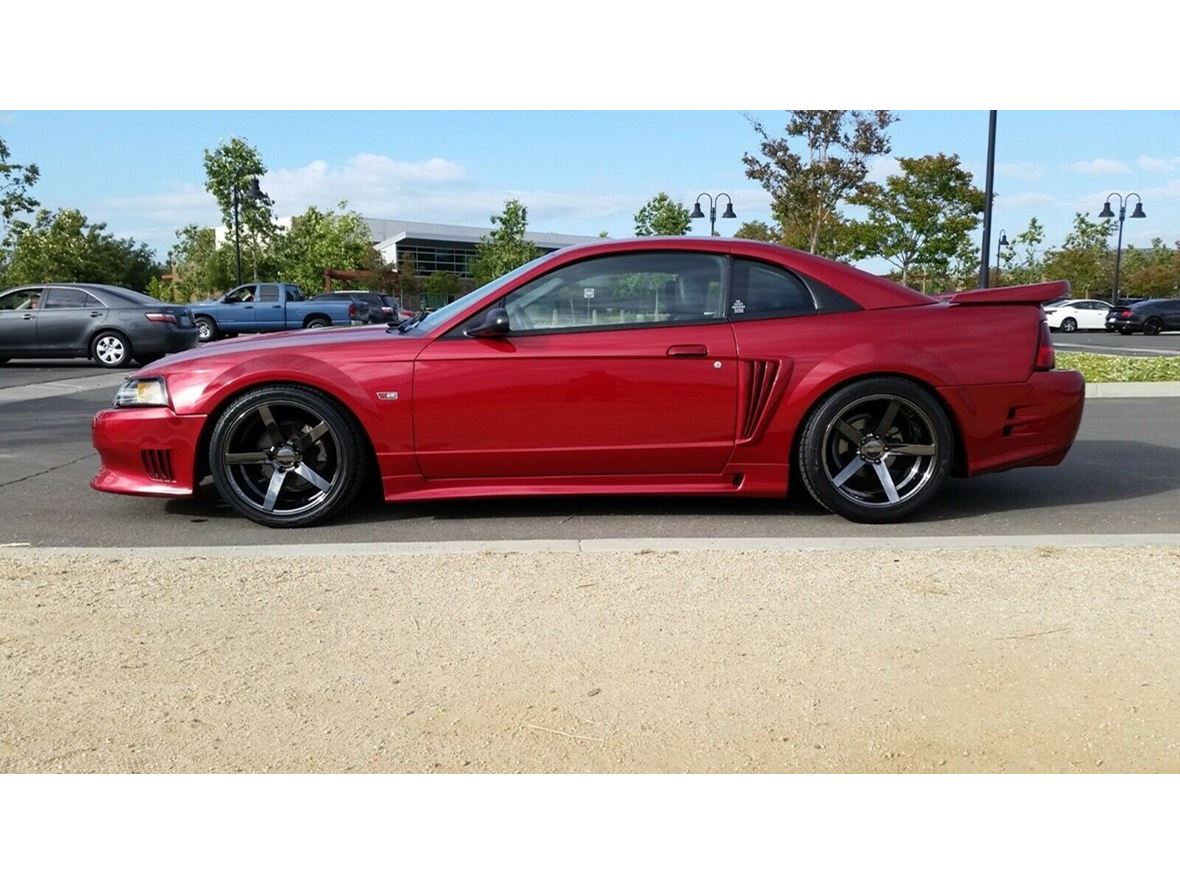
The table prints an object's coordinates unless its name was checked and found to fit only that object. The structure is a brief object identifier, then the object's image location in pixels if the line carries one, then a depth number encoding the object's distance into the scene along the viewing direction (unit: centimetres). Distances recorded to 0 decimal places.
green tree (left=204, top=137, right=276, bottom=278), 4138
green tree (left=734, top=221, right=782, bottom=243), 4152
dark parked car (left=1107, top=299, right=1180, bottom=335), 3691
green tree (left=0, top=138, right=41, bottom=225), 3169
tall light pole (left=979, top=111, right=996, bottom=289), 1709
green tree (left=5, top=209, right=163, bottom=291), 5125
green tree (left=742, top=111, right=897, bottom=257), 2856
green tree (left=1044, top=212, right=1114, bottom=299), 5684
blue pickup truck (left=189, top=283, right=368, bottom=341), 2834
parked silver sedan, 1708
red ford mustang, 509
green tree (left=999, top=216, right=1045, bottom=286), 5819
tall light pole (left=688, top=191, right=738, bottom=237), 3199
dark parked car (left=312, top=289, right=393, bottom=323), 2891
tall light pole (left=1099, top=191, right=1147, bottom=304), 4450
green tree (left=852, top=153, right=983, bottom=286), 3309
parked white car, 3891
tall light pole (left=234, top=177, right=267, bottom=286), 3795
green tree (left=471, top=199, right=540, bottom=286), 5909
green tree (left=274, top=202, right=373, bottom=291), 5266
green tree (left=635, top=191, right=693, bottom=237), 4694
